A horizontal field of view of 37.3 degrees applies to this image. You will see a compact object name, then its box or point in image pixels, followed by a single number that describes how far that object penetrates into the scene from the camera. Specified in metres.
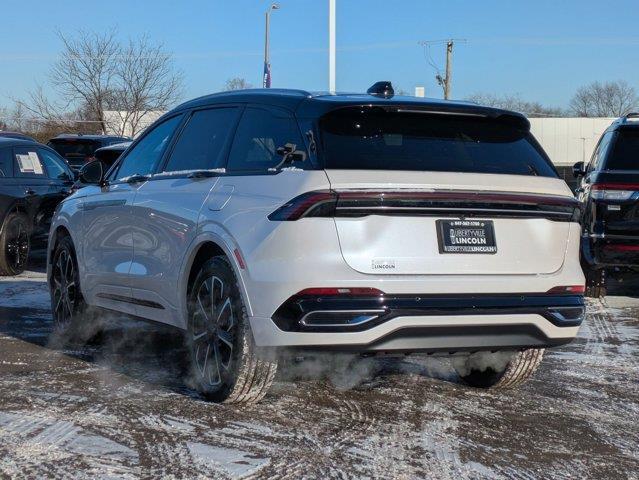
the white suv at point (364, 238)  4.55
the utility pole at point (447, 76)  56.38
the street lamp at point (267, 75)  26.14
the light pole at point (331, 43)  16.39
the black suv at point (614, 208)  9.21
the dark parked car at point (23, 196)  11.41
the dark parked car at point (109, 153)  13.73
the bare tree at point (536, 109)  82.86
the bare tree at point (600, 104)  96.50
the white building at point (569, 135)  53.47
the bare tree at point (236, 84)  45.25
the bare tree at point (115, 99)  35.56
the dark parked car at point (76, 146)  18.56
